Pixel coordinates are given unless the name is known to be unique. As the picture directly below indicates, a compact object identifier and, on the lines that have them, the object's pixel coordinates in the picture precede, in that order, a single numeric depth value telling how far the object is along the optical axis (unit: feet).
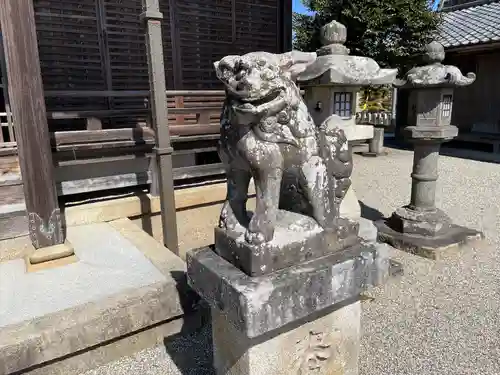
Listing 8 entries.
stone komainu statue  4.91
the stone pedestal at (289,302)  5.13
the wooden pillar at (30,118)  9.45
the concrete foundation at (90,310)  7.26
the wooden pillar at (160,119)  11.07
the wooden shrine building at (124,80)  13.39
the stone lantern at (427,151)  13.69
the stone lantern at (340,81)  10.05
